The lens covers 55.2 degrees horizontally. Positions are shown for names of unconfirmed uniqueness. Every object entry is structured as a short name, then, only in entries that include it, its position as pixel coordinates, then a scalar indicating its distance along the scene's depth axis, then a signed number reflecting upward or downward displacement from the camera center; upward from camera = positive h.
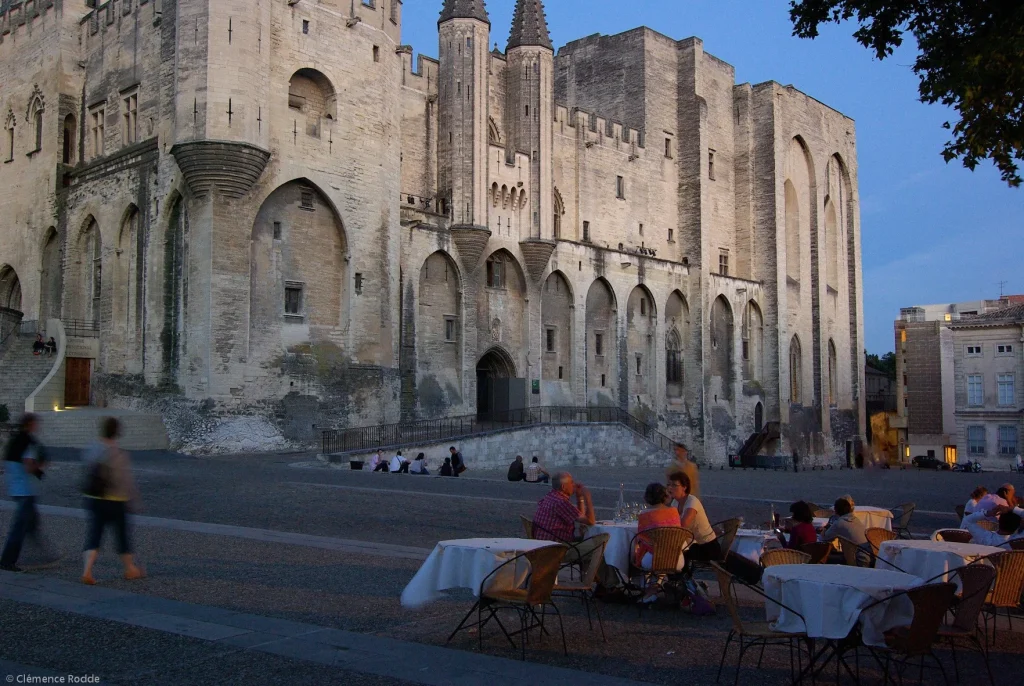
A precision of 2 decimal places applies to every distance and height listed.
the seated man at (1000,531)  9.34 -1.10
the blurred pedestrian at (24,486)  9.52 -0.60
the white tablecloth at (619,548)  9.09 -1.17
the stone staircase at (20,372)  30.30 +1.66
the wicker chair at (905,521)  12.47 -1.29
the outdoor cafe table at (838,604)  6.22 -1.17
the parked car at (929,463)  55.18 -2.39
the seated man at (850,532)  9.11 -1.03
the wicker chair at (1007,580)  7.63 -1.24
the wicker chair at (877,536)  9.95 -1.17
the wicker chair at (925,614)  6.17 -1.22
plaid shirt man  8.91 -0.89
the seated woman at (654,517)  8.88 -0.87
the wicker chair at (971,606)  6.68 -1.27
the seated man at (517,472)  25.48 -1.28
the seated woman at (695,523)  9.07 -0.95
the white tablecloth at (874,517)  11.34 -1.13
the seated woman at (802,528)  8.92 -0.97
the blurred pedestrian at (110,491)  9.16 -0.63
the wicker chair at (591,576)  7.76 -1.23
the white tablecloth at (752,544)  9.50 -1.19
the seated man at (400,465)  26.25 -1.12
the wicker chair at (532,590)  7.16 -1.23
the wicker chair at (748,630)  6.37 -1.38
